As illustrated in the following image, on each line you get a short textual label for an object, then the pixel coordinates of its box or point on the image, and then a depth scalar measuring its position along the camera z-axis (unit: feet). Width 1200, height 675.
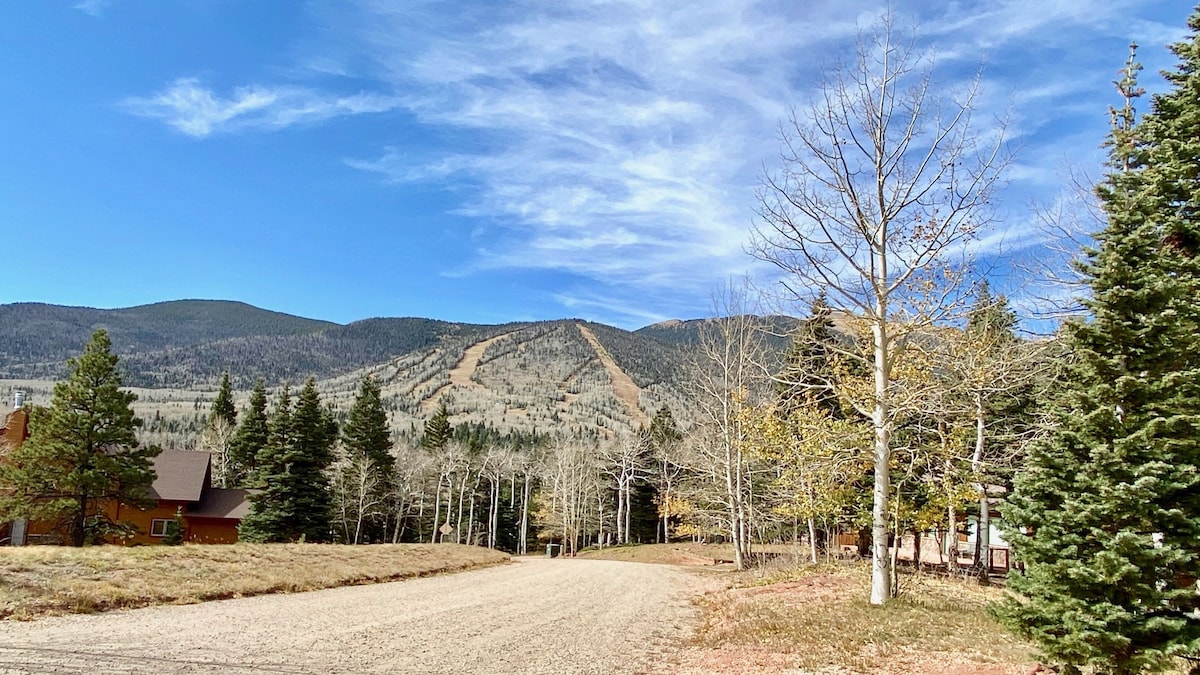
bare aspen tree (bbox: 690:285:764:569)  92.17
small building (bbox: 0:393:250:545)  145.79
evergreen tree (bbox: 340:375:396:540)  178.40
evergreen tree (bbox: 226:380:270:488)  179.32
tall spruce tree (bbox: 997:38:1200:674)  24.20
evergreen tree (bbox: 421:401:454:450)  236.26
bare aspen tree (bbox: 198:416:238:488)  197.77
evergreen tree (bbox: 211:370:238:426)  224.33
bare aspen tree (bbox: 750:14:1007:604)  44.57
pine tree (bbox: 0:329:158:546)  87.86
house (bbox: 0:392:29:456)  119.63
